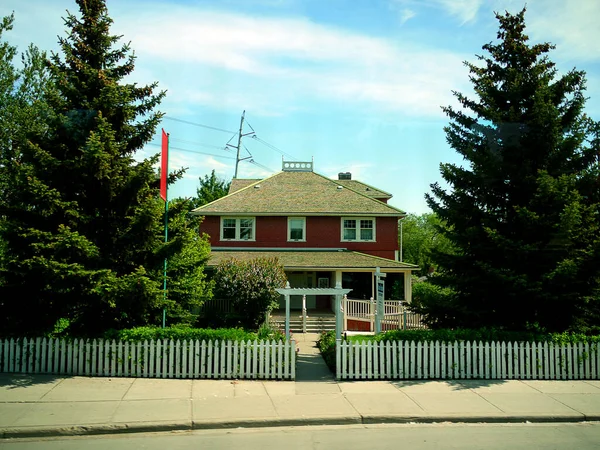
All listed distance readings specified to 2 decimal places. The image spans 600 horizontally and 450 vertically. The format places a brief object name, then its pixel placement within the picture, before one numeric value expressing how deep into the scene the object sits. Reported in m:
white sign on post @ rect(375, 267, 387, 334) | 15.47
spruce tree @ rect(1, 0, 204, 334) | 11.71
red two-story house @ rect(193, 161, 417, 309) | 30.00
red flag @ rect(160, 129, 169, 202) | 13.10
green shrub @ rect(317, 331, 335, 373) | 13.45
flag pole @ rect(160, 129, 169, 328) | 13.11
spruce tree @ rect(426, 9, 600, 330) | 12.83
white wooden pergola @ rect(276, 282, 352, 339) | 13.91
